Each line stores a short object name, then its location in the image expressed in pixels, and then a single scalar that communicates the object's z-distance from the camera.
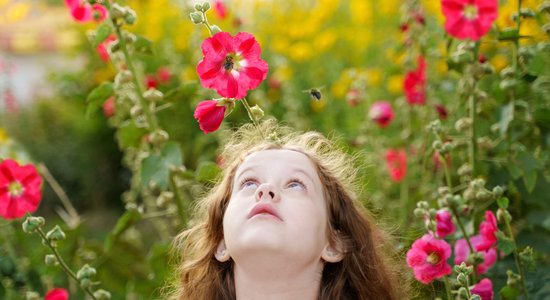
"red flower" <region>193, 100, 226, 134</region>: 1.99
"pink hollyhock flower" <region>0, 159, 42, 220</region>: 2.14
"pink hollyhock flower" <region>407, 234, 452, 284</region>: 2.01
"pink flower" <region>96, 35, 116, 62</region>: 2.60
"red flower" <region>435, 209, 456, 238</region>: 2.05
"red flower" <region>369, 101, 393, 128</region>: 2.62
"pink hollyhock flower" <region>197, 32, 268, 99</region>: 1.97
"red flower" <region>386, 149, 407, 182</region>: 2.62
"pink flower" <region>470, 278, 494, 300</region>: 2.04
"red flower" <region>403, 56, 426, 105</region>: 2.51
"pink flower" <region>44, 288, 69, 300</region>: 2.19
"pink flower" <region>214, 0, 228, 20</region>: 2.69
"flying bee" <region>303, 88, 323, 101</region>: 1.99
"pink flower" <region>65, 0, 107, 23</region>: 2.23
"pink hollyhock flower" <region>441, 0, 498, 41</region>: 2.07
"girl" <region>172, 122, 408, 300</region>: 1.96
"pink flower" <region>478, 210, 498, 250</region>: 2.03
